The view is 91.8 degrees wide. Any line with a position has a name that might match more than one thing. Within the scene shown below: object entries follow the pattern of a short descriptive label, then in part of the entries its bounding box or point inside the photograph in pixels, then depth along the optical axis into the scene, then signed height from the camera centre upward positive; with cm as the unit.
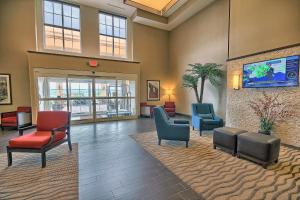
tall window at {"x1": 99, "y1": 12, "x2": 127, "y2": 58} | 749 +315
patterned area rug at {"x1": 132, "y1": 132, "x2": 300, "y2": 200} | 202 -137
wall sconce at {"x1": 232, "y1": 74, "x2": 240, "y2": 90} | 479 +41
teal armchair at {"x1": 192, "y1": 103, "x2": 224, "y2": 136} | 471 -82
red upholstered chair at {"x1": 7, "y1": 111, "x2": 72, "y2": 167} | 273 -87
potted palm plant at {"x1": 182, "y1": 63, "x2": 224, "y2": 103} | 580 +76
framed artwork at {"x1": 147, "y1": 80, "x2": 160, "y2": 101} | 866 +24
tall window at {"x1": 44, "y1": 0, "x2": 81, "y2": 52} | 635 +308
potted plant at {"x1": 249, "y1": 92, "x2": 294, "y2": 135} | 371 -47
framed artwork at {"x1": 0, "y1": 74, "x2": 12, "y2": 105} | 551 +17
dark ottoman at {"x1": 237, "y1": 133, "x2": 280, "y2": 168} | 268 -104
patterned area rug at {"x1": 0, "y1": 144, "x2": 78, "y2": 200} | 199 -136
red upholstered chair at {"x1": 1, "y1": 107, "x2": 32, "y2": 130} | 508 -89
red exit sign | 658 +141
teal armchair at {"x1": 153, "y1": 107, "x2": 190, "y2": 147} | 368 -90
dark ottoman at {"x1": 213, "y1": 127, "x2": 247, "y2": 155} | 324 -103
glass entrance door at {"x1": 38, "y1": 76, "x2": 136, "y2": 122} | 605 -11
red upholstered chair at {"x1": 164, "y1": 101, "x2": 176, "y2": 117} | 819 -78
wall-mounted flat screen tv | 352 +56
